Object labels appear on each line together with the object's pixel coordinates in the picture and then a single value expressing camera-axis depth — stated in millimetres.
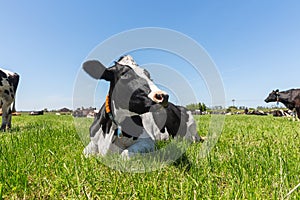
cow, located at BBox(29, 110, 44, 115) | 34494
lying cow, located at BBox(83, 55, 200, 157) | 3004
